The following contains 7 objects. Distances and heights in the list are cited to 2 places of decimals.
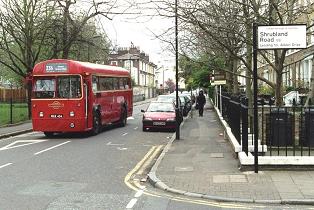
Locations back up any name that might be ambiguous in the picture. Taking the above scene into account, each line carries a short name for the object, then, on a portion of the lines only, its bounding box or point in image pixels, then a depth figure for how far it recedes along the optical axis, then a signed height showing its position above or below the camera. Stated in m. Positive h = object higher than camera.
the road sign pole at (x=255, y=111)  10.55 -0.40
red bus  20.55 -0.11
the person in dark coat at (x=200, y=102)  36.25 -0.71
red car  24.23 -1.29
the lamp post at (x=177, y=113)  17.09 -0.81
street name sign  10.34 +1.09
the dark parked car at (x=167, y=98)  29.93 -0.34
